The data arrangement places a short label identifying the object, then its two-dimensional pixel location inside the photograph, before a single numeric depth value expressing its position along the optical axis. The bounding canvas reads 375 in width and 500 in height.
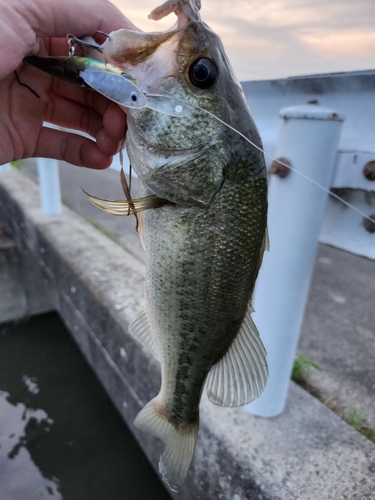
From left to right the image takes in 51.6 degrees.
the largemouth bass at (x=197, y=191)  0.21
